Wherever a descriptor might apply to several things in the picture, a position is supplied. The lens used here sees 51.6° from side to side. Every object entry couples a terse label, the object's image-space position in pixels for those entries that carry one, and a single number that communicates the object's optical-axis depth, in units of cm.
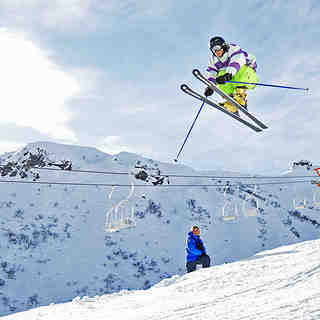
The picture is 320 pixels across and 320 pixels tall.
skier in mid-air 627
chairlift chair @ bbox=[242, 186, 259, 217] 2598
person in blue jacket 758
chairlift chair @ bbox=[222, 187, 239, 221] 2564
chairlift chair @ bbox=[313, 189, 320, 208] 3306
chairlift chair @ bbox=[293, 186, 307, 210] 2906
